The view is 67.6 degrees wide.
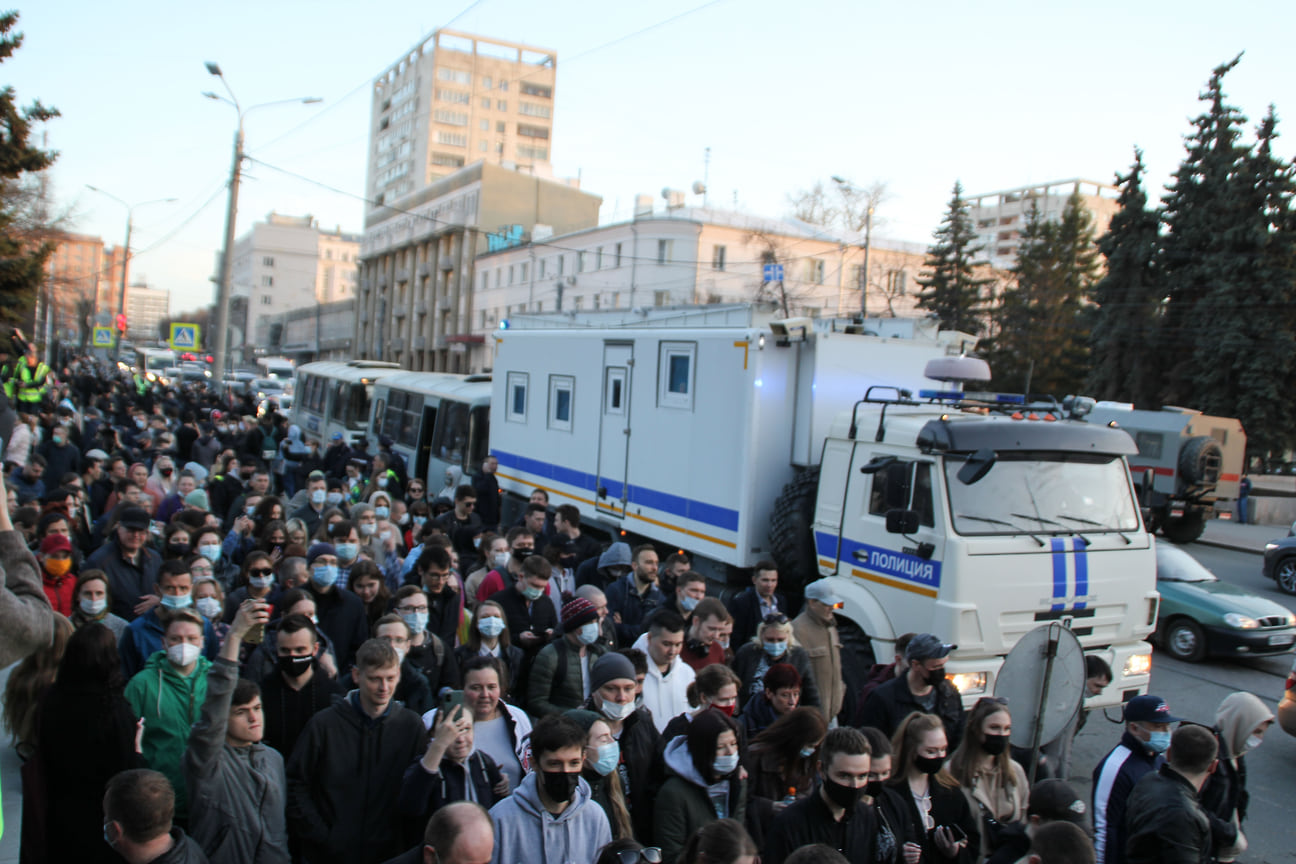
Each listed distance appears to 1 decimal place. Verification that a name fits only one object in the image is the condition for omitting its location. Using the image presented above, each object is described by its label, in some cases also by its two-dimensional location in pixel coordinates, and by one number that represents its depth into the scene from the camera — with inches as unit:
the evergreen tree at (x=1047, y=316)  1644.9
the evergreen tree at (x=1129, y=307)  1355.8
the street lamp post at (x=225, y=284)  933.2
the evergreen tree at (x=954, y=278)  1689.2
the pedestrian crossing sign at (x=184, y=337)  1090.4
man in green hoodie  173.8
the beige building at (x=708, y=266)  1876.2
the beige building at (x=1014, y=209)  3929.6
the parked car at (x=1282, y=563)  636.1
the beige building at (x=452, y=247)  2532.0
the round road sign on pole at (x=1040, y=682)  206.4
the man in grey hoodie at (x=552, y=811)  143.6
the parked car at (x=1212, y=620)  425.4
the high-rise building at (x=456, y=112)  3799.2
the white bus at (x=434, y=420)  636.1
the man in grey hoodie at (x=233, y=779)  148.3
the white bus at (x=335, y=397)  868.6
